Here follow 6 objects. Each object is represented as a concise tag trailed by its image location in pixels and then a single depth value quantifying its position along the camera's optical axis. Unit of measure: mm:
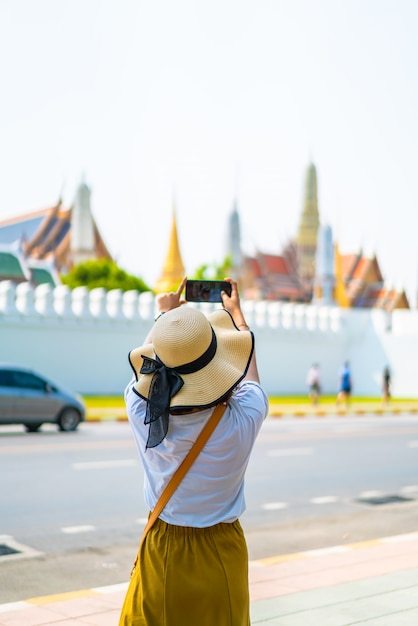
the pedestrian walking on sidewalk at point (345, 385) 31297
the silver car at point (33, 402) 18516
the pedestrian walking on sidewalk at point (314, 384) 31797
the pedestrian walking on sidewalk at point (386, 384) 35062
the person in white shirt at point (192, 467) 3172
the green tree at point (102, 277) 68750
